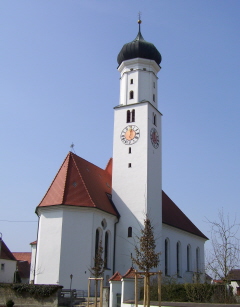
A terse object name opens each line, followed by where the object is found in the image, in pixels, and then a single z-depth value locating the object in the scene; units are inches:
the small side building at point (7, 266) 1528.1
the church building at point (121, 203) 1059.3
